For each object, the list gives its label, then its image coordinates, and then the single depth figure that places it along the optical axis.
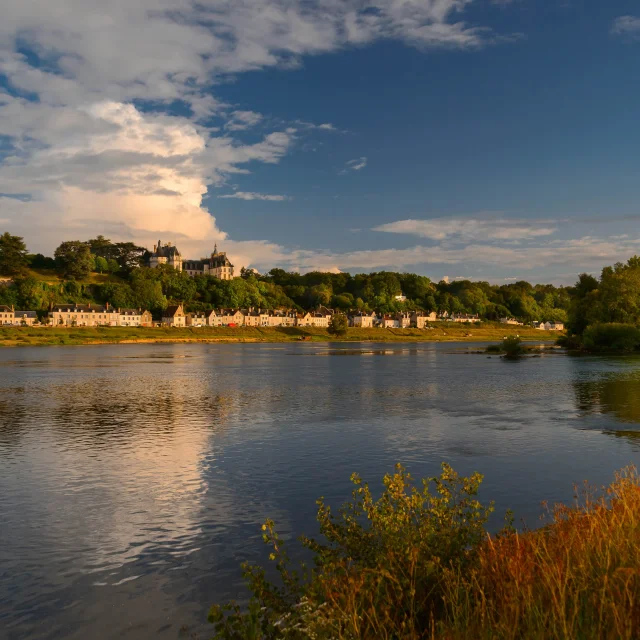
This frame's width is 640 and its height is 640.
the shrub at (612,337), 105.32
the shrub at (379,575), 8.27
